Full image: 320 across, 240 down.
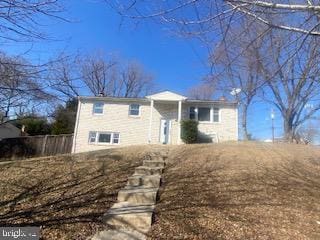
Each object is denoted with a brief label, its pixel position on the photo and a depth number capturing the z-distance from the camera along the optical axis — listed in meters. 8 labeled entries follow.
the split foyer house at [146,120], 14.36
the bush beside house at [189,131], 13.67
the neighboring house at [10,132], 20.75
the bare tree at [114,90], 23.32
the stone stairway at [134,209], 3.47
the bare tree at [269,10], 2.55
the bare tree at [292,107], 15.48
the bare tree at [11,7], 2.43
